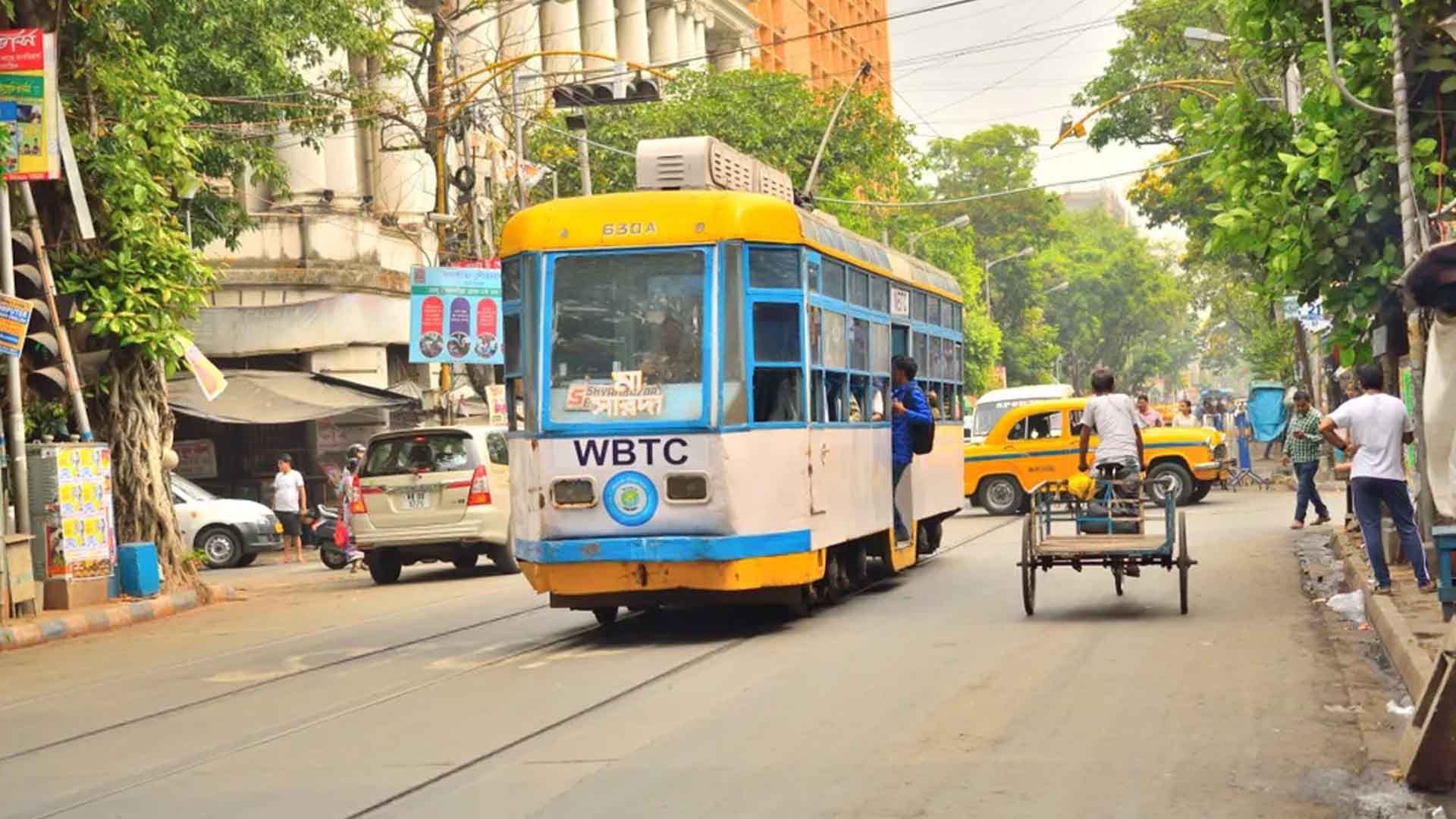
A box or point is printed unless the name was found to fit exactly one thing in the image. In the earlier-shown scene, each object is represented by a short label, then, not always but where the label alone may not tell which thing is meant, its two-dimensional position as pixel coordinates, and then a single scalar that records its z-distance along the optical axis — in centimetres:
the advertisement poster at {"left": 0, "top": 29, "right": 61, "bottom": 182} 1781
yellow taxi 2914
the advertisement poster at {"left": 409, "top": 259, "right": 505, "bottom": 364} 2995
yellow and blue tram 1290
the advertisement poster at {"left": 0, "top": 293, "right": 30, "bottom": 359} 1756
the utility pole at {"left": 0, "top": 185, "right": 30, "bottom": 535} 1847
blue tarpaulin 4616
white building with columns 3553
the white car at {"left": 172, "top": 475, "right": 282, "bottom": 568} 2917
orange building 8412
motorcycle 2705
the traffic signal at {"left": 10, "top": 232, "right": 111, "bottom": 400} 1952
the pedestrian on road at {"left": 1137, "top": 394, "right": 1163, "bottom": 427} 2888
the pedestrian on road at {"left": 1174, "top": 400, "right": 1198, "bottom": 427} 4249
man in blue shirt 1678
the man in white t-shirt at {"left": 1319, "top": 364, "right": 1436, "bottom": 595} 1327
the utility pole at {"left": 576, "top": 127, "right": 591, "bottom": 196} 3362
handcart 1324
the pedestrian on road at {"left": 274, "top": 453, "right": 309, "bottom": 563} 3056
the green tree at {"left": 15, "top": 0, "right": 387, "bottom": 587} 2000
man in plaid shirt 2295
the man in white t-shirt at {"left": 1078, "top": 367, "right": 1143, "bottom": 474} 1417
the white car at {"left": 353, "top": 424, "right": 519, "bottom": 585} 2136
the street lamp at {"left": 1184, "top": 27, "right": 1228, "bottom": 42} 2906
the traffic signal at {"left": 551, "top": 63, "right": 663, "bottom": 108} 2700
